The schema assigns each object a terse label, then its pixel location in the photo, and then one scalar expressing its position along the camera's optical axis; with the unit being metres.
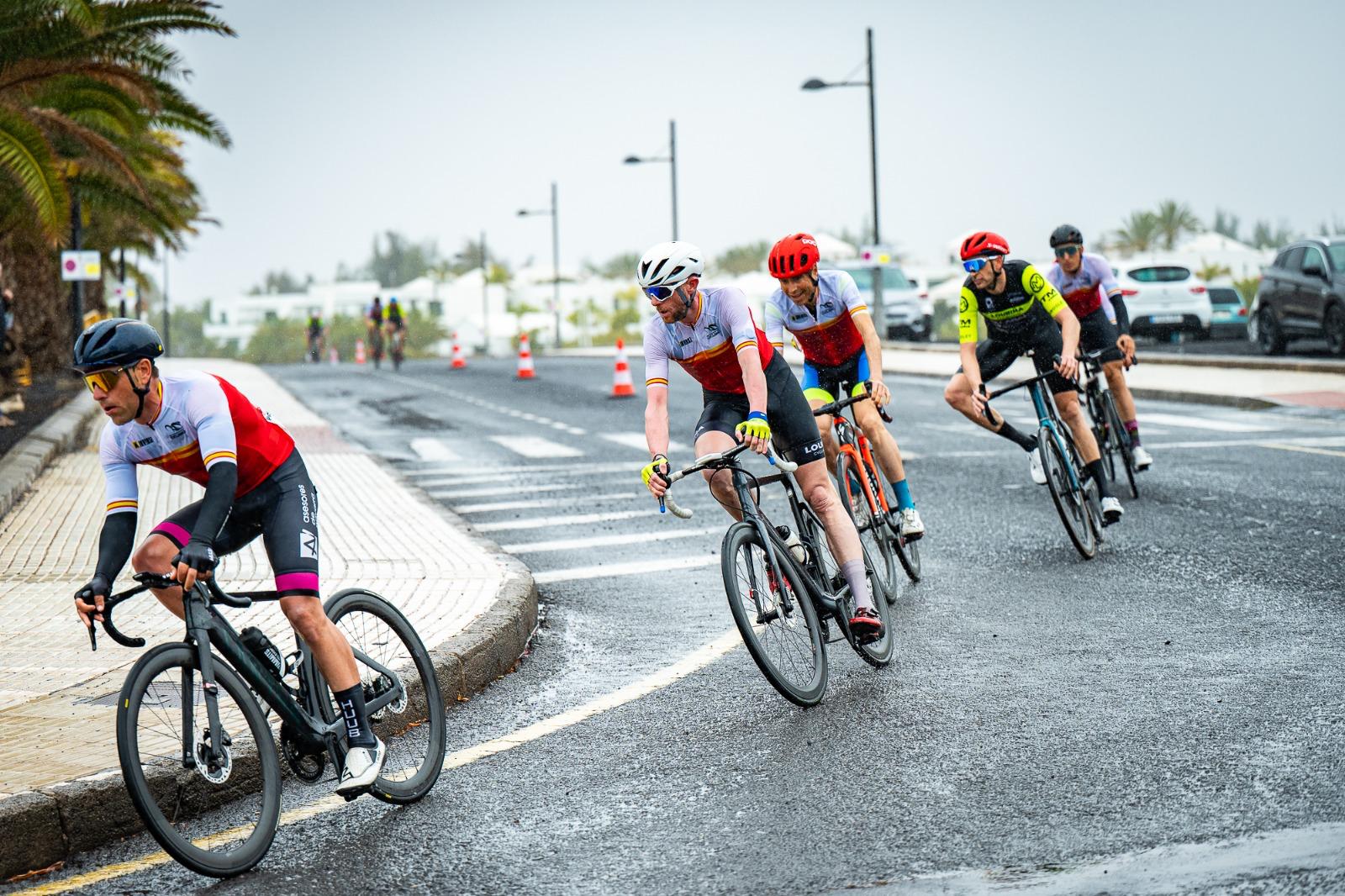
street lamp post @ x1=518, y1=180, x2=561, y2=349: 64.64
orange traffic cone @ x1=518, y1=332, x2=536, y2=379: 34.47
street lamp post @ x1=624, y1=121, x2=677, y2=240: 47.97
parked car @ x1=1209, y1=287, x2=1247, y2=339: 35.66
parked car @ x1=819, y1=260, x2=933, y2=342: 41.31
